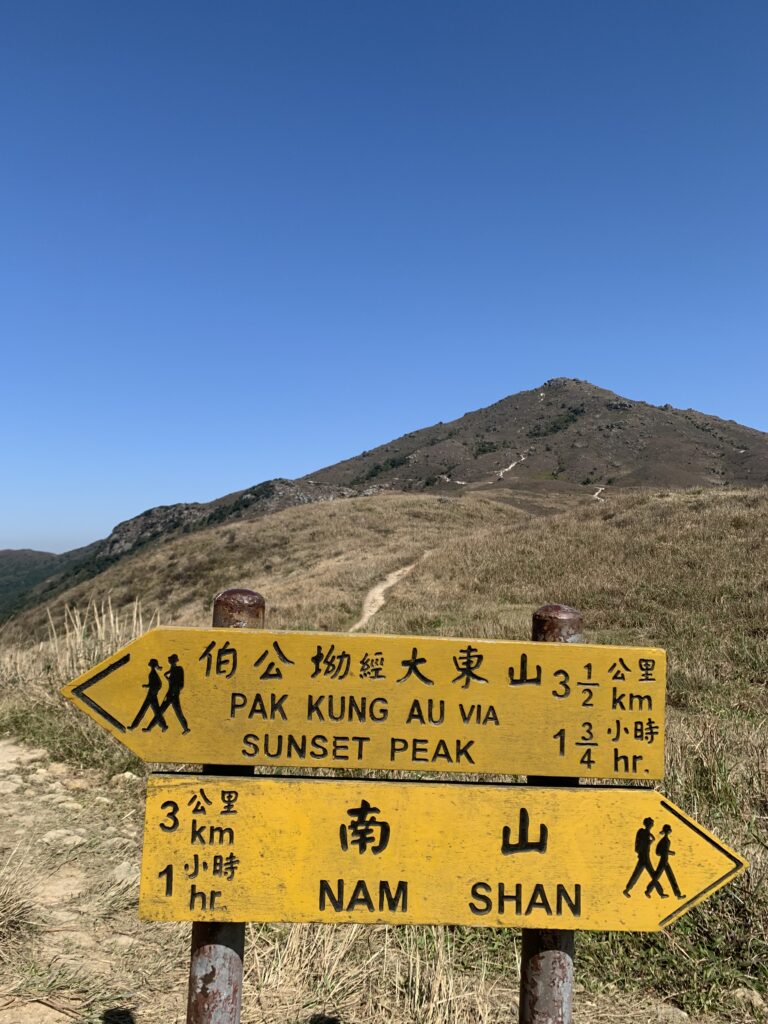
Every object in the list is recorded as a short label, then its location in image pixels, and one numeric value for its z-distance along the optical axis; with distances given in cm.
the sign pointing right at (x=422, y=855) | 200
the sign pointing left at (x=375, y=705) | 206
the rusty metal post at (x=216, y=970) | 209
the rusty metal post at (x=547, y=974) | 211
